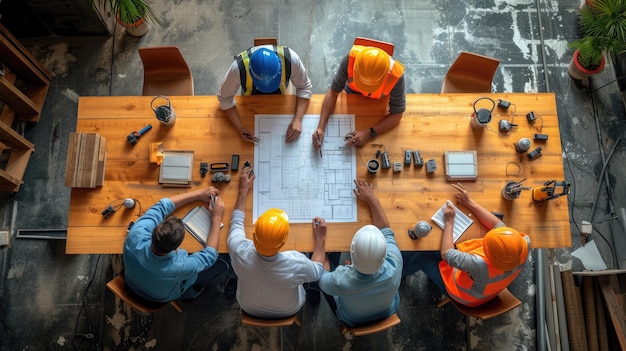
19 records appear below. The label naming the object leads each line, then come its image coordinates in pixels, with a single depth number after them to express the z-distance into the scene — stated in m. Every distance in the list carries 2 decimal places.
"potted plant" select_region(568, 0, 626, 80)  3.14
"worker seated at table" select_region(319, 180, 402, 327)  2.05
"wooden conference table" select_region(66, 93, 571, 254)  2.50
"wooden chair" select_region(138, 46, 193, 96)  3.03
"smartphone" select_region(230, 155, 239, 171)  2.55
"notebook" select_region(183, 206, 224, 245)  2.46
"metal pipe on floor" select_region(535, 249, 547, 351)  3.04
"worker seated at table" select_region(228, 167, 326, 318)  2.13
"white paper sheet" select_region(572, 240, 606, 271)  3.31
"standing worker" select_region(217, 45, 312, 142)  2.35
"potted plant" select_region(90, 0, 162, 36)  3.10
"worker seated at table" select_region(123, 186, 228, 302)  2.07
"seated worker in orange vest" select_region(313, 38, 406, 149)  2.30
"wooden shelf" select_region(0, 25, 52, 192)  3.18
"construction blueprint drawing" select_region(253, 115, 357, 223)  2.53
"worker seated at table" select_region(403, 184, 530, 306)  2.10
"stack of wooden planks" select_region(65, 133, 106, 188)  2.43
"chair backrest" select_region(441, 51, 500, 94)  2.96
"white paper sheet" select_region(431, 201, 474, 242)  2.50
